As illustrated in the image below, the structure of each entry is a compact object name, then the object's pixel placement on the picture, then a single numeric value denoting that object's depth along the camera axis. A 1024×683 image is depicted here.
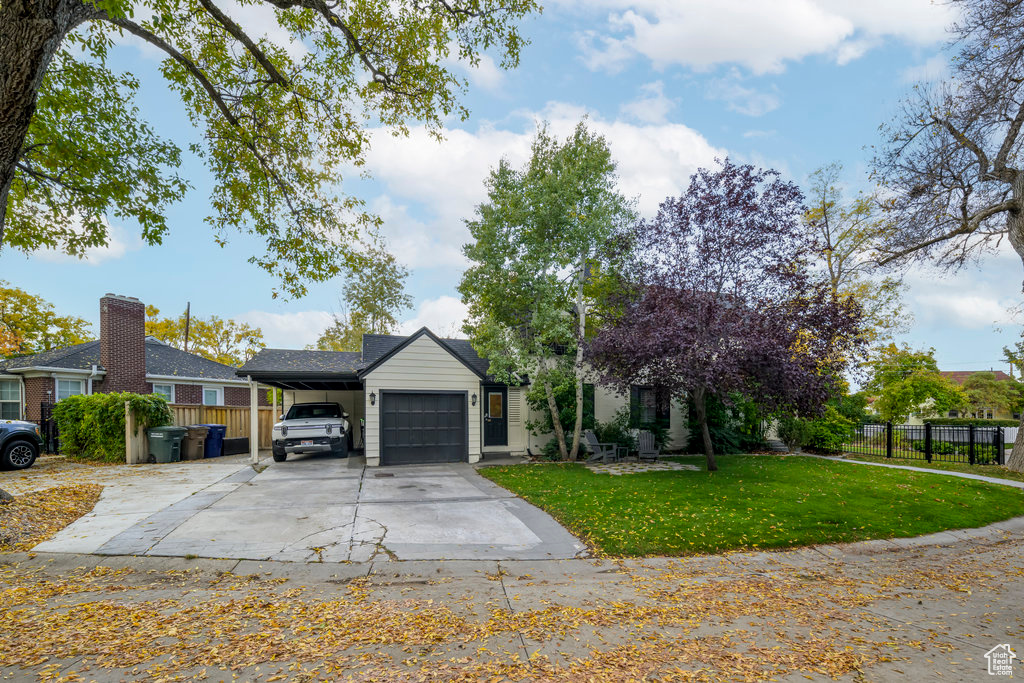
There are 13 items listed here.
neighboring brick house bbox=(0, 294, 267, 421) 16.94
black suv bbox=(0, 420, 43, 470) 11.60
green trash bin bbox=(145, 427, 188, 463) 13.40
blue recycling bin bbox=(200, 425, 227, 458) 15.19
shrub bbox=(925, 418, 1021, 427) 25.67
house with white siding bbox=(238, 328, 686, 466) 13.30
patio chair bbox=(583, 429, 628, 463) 13.86
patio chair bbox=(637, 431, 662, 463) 13.93
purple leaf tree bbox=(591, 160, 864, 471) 9.38
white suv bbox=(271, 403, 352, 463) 13.64
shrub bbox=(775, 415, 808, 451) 16.41
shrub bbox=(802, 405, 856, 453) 16.27
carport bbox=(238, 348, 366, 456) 13.52
